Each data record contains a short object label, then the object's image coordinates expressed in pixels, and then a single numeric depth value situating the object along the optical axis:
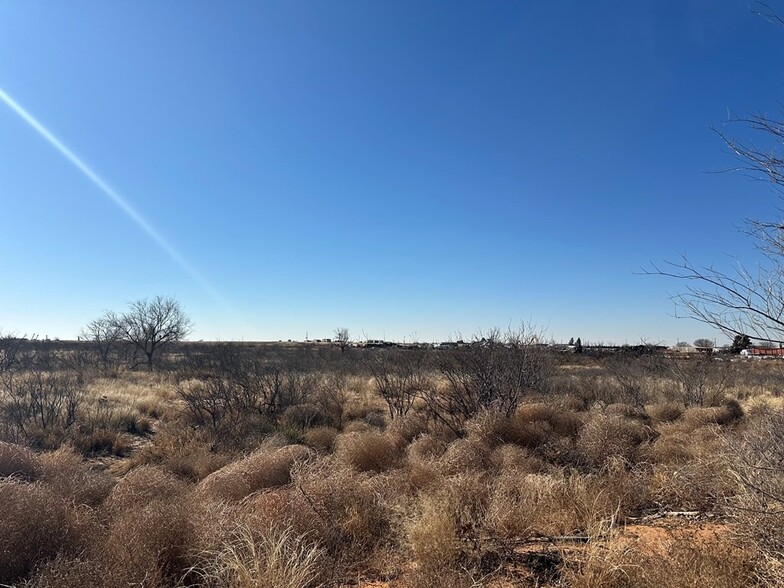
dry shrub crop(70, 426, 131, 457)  10.80
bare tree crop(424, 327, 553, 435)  11.14
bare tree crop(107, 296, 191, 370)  40.88
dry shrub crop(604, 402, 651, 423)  11.99
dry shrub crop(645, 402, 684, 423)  12.28
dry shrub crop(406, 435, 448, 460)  8.75
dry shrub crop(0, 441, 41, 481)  7.07
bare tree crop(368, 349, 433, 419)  13.61
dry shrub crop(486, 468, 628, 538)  5.23
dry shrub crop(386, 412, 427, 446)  10.17
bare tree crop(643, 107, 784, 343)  3.55
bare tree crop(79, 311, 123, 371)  41.38
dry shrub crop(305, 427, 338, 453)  10.47
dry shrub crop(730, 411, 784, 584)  3.84
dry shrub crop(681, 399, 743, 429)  10.88
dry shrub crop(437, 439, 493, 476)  7.48
